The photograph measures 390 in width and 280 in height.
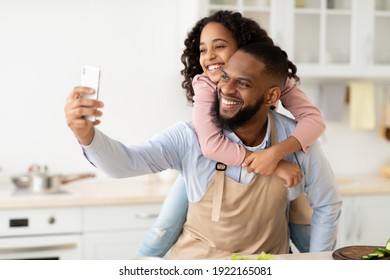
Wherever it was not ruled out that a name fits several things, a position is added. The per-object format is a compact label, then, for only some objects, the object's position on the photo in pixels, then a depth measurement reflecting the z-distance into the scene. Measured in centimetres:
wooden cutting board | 317
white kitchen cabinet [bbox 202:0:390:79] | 545
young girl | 328
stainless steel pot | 485
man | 328
